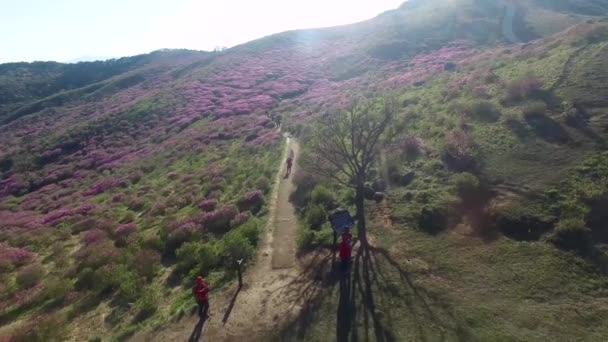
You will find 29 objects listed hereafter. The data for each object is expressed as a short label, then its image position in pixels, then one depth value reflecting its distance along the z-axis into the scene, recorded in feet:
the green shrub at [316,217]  73.05
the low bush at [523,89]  92.32
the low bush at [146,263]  67.77
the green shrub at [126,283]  61.05
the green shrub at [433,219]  62.28
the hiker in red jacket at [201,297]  52.31
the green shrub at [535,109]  82.07
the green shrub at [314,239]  66.08
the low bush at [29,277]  69.87
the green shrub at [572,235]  49.65
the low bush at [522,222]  54.49
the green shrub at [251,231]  72.08
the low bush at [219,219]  82.84
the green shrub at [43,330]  51.70
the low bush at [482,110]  89.48
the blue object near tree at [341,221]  58.50
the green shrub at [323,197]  79.87
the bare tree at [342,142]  76.18
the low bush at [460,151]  75.15
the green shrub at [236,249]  64.54
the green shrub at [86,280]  67.21
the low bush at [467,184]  66.59
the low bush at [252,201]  88.43
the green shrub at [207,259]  66.18
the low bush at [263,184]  97.78
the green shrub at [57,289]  64.13
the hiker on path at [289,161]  107.61
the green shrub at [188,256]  68.80
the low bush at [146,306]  56.44
